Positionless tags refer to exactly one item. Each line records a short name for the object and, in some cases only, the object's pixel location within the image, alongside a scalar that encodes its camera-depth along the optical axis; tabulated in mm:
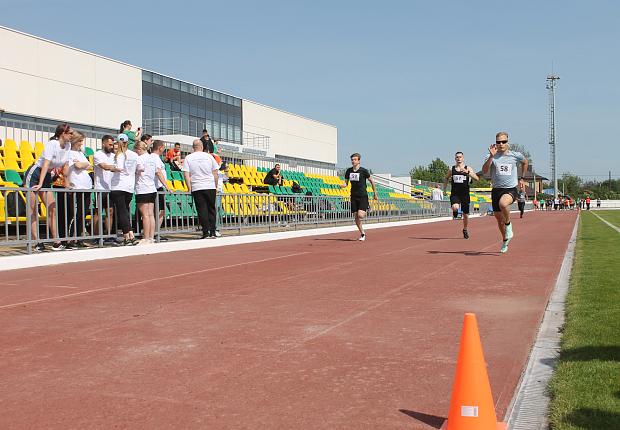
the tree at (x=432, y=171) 152038
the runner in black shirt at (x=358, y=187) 15453
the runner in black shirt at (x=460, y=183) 16141
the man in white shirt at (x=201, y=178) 13828
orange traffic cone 2809
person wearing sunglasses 11656
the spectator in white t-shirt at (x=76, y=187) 11242
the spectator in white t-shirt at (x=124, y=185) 11961
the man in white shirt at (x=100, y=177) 11797
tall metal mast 94062
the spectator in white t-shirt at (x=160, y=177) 12930
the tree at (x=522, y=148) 137925
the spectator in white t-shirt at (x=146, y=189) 12336
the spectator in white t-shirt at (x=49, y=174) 10391
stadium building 33875
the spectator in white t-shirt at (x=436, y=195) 41394
